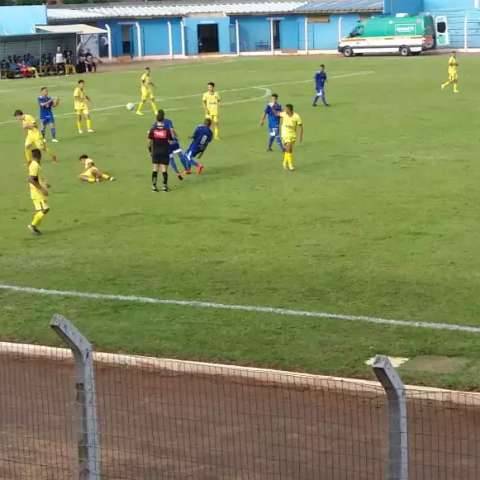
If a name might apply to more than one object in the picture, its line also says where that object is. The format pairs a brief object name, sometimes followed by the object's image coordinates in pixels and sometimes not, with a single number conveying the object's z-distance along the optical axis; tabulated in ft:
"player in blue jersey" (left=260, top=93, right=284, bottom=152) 108.58
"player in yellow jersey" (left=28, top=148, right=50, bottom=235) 72.54
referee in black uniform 86.17
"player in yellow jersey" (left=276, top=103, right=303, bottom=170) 94.53
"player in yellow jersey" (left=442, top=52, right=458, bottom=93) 161.67
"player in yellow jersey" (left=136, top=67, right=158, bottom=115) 156.19
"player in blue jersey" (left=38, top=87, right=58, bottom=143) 121.90
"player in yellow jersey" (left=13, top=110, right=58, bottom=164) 92.53
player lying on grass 94.99
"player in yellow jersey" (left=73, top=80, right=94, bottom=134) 130.00
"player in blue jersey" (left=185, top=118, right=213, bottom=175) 97.45
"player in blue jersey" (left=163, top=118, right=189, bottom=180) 87.76
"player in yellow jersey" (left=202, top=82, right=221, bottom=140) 122.72
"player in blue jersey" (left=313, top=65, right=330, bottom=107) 145.28
